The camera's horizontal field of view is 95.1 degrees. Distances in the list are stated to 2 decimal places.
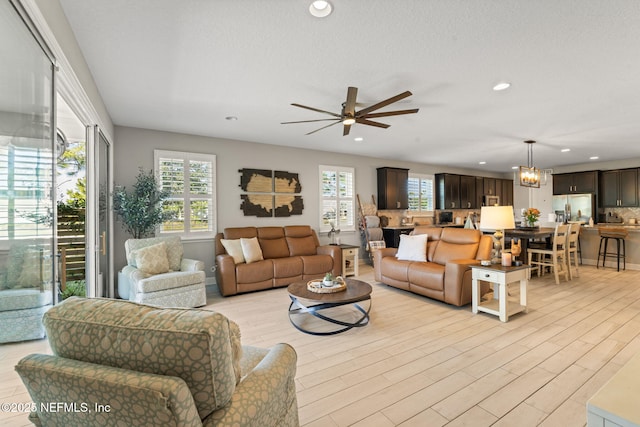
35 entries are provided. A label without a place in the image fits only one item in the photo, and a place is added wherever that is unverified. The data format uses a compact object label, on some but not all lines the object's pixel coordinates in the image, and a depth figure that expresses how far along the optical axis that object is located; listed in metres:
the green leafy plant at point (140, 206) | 4.10
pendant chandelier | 5.54
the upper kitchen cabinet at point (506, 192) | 9.70
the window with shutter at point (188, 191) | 4.83
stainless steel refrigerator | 7.52
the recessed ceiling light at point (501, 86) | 3.06
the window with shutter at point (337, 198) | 6.47
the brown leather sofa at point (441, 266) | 3.68
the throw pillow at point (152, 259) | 3.79
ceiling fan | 2.77
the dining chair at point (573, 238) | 5.37
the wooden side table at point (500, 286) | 3.29
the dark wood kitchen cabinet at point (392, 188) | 7.13
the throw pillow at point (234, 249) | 4.68
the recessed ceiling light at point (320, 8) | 1.87
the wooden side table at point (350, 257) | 5.62
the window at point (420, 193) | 7.97
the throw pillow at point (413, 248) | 4.47
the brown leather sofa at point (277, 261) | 4.47
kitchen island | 6.19
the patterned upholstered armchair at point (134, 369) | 0.83
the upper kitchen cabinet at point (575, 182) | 7.55
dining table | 5.16
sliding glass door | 1.38
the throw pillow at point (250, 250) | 4.76
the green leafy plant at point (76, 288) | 3.49
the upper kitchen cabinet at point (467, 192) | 8.67
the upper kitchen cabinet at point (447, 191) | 8.34
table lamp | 3.56
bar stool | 5.87
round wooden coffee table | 3.00
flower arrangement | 5.86
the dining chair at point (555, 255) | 5.04
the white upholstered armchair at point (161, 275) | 3.54
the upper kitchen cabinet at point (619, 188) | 7.04
